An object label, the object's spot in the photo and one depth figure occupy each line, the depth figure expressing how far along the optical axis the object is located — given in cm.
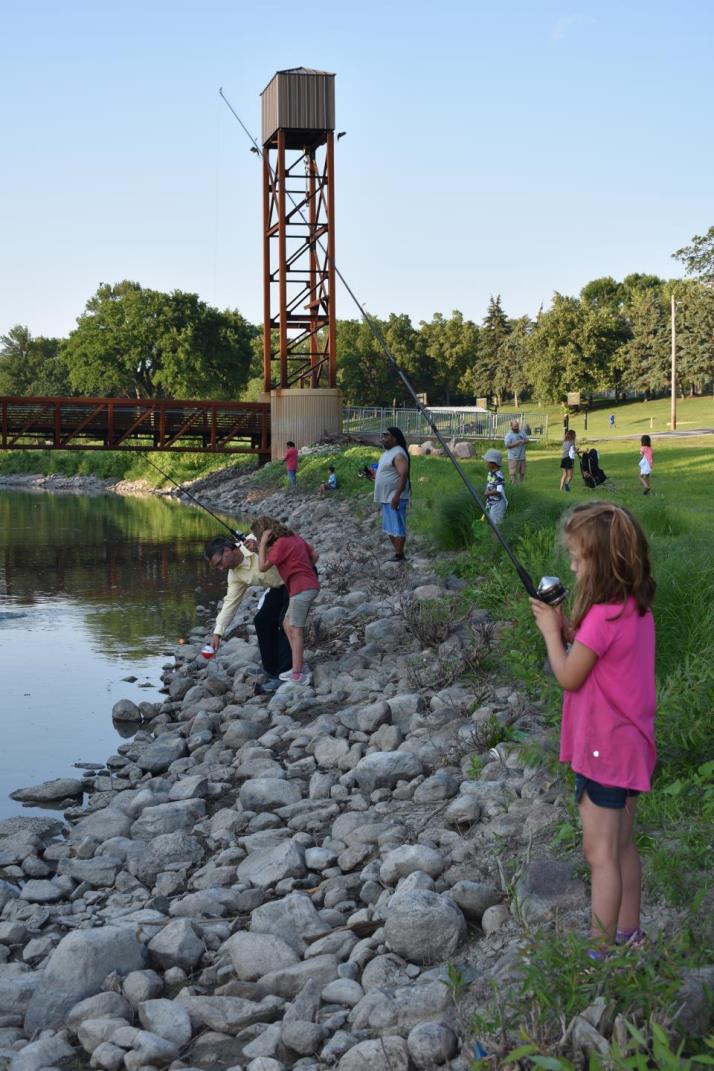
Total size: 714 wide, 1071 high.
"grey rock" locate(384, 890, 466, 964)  477
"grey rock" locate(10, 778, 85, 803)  873
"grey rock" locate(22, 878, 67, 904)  658
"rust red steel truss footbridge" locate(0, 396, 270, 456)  4059
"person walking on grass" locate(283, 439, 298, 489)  3373
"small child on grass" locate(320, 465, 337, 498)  2943
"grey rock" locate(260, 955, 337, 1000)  487
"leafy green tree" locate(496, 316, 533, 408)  8631
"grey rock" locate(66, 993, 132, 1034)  487
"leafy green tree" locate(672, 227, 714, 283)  8319
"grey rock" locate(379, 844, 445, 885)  555
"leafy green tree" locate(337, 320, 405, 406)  8500
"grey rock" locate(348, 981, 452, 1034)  427
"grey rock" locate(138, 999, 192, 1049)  465
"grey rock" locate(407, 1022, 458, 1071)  397
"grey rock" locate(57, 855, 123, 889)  677
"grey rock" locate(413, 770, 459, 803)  666
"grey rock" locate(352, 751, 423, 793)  715
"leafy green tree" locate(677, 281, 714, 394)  7225
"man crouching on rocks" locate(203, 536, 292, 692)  998
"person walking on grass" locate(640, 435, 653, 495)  1983
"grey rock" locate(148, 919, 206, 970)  530
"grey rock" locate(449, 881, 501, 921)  501
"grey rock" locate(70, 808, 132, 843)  744
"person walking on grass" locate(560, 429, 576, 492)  2123
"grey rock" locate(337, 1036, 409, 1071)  399
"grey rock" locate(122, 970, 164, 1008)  501
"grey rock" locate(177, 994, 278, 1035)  471
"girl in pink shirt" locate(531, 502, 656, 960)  389
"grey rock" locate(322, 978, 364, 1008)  460
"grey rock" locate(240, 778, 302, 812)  739
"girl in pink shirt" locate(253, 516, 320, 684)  978
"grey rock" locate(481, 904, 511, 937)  484
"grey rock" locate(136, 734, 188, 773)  907
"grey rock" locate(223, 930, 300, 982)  509
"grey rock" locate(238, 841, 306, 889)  612
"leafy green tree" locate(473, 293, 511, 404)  9062
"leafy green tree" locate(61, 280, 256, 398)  6794
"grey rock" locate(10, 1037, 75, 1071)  450
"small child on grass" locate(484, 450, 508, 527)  1280
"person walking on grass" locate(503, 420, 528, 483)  2089
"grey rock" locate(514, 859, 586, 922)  465
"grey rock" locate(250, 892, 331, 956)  534
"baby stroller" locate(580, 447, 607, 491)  2109
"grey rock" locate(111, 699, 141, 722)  1098
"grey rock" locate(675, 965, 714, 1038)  360
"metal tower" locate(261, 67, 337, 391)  3938
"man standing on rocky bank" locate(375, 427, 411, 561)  1340
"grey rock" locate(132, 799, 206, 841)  738
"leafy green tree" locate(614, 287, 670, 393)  7475
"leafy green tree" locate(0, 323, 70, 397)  9650
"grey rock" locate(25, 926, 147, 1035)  497
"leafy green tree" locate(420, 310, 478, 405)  9506
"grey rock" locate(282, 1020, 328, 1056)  434
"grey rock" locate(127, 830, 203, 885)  674
